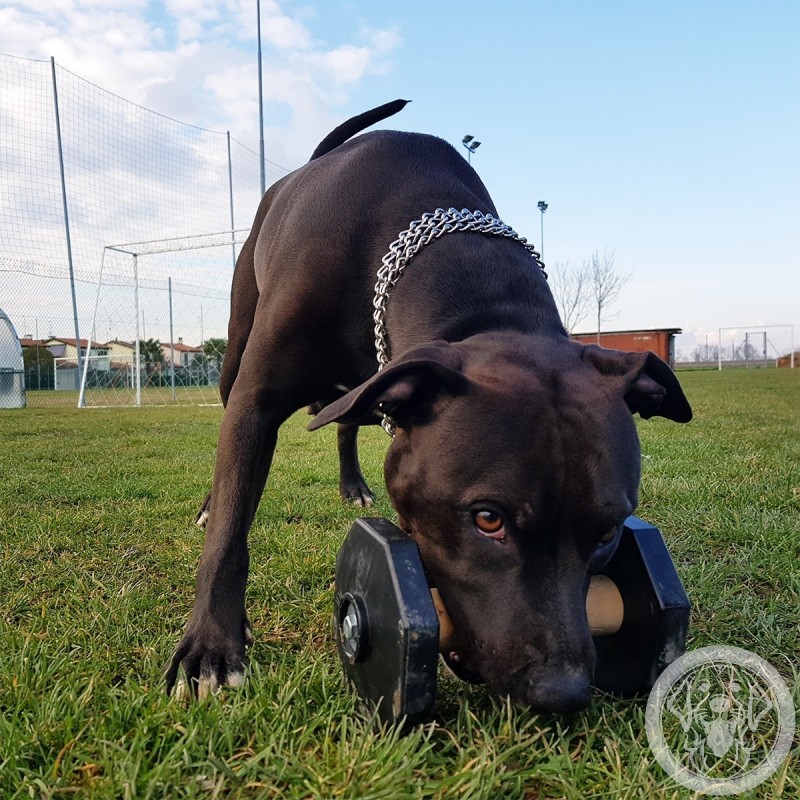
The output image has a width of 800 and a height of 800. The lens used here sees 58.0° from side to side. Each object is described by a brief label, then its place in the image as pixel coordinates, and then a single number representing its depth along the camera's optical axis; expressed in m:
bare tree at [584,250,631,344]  43.22
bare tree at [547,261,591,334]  43.41
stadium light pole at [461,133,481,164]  20.95
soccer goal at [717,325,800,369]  47.56
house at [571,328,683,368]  35.22
